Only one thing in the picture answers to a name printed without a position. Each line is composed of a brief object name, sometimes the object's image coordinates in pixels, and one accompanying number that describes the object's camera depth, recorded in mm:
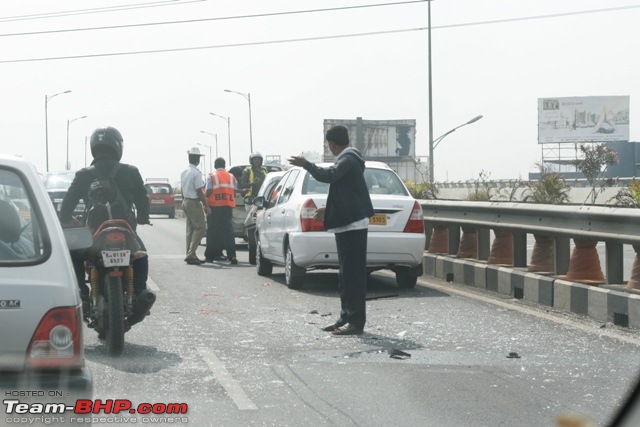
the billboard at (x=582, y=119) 109688
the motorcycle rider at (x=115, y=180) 9125
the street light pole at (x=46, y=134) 67125
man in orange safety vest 19188
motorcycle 8695
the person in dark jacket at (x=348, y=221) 10344
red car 51906
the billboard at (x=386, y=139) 84812
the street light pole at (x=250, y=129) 78500
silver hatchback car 4617
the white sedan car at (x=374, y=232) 13789
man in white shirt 18719
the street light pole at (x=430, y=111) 42812
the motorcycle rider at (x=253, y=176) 20906
